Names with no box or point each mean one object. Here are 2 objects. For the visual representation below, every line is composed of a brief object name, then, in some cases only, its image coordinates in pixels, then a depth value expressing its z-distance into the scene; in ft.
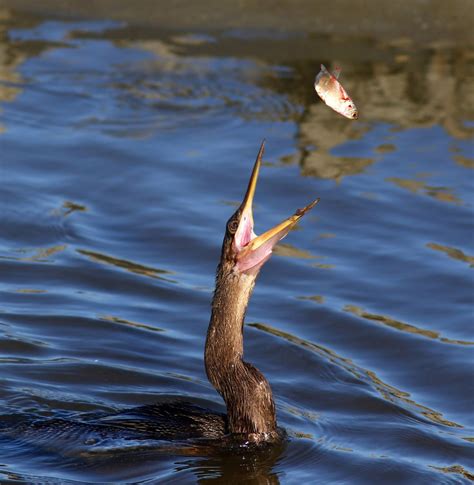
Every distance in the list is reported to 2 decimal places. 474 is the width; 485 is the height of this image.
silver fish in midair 48.11
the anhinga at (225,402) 47.11
